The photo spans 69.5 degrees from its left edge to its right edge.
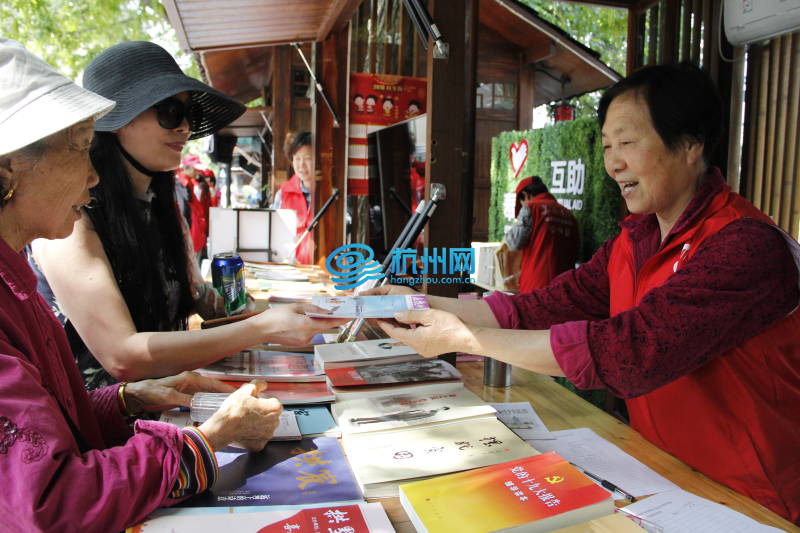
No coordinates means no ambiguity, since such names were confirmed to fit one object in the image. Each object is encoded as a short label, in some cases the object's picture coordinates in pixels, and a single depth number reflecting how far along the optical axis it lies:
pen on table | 1.30
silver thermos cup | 2.05
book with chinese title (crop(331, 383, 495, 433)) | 1.55
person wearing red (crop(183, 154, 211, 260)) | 8.78
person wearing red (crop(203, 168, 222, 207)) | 10.75
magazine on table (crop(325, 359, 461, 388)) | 1.82
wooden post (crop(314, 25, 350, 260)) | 5.25
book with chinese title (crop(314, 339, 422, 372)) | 1.94
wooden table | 1.28
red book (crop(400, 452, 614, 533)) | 1.07
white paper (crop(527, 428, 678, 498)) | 1.37
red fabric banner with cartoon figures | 3.85
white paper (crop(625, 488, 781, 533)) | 1.19
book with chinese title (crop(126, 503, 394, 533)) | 1.08
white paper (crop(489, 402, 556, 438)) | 1.65
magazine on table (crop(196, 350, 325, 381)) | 1.88
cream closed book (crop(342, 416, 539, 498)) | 1.29
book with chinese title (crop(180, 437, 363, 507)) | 1.21
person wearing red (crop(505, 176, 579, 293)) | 6.09
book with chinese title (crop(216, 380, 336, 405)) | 1.71
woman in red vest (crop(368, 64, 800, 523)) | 1.48
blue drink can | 2.61
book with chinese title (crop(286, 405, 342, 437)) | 1.54
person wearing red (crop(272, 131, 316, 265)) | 6.37
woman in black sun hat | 1.81
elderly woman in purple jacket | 0.96
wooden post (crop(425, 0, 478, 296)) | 2.58
